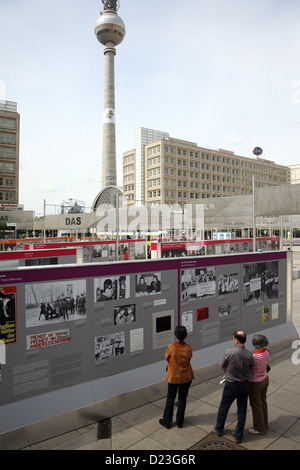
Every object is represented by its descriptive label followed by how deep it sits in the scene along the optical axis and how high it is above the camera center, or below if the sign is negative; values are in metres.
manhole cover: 3.84 -2.45
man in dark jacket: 3.96 -1.72
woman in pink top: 4.12 -1.84
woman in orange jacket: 4.20 -1.76
